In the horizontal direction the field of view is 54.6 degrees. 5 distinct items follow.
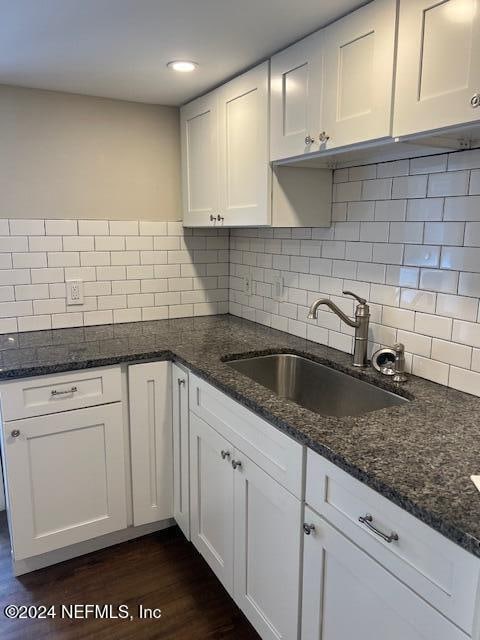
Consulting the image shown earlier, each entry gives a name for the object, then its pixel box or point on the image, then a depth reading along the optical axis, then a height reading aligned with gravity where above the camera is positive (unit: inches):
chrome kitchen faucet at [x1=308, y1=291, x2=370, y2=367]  69.0 -13.3
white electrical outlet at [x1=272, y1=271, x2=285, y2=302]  91.8 -10.4
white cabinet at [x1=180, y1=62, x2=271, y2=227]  74.0 +13.9
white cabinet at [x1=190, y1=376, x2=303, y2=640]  52.3 -36.3
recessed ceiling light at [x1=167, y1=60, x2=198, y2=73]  73.4 +26.5
